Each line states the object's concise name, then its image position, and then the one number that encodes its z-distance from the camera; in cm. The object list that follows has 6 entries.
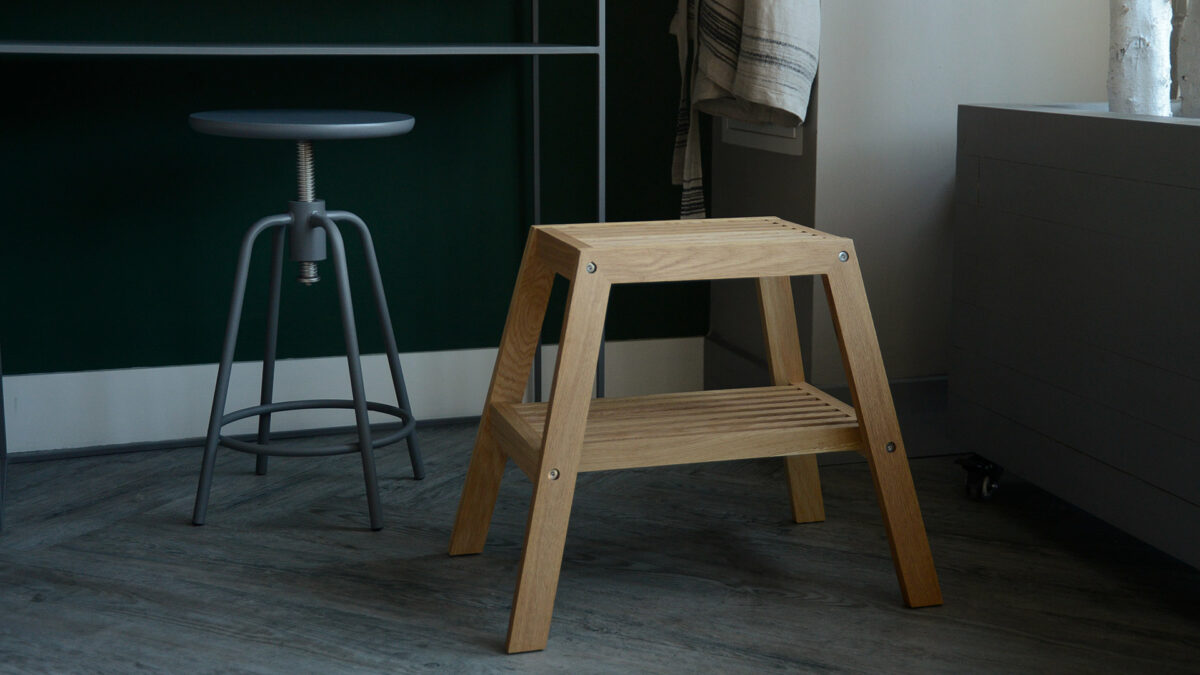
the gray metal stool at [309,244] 180
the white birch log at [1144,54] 178
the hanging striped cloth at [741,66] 202
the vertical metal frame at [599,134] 200
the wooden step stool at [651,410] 142
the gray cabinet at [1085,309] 150
